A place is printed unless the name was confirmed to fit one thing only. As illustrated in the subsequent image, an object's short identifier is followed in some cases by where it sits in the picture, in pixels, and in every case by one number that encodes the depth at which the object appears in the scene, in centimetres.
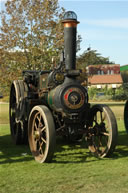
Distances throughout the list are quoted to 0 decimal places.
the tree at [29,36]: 1830
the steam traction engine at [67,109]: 553
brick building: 4716
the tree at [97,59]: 6538
